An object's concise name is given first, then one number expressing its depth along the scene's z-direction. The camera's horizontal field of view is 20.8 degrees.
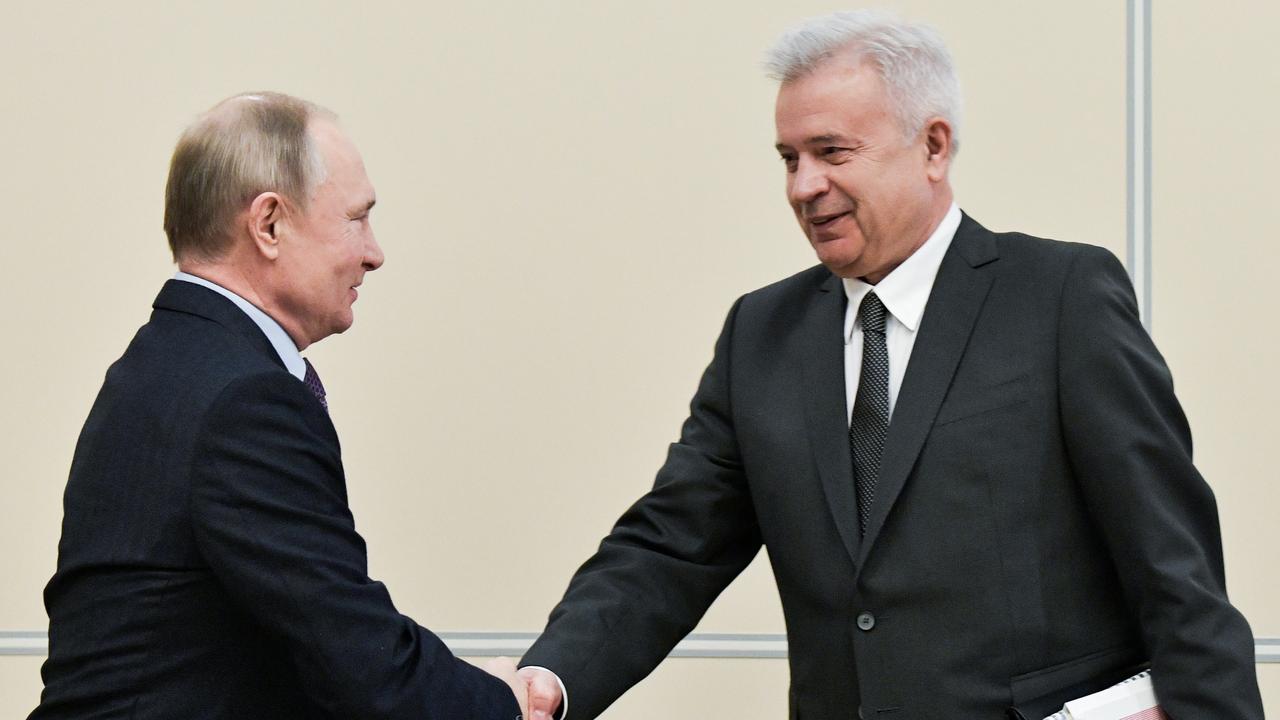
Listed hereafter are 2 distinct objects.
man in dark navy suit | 3.11
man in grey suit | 3.30
